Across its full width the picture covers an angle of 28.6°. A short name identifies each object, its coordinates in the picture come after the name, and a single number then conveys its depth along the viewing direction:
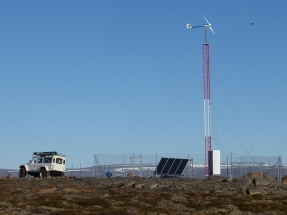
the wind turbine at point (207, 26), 76.05
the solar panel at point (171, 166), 61.97
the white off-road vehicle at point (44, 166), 66.88
